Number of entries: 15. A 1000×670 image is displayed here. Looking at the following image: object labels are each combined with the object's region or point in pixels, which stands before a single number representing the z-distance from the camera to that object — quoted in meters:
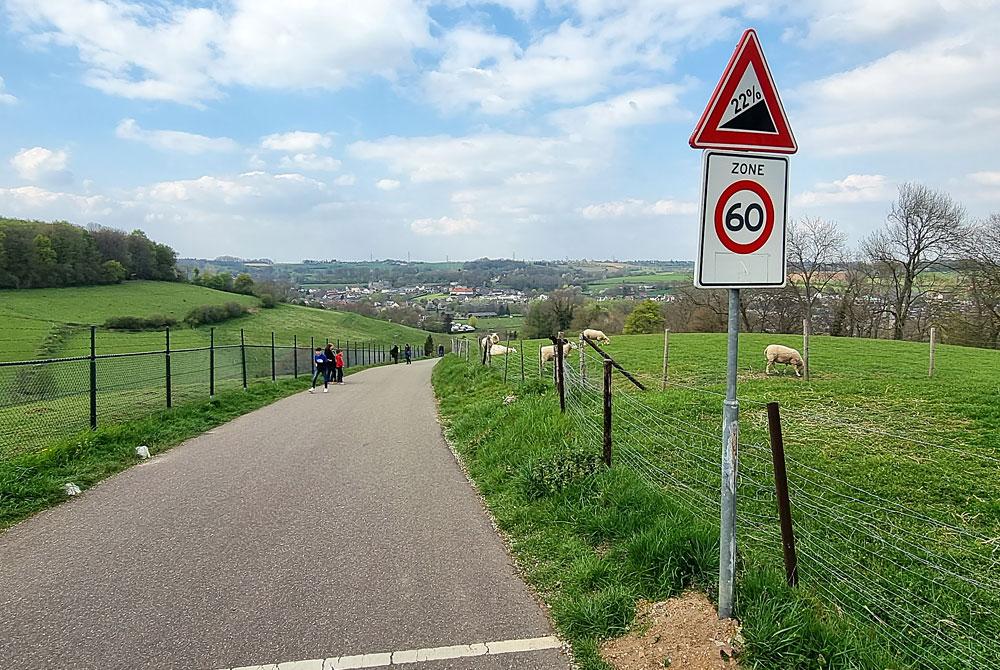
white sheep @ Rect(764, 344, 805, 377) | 16.44
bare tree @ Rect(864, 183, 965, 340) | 41.81
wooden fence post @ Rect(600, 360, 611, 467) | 6.15
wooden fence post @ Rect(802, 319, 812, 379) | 14.95
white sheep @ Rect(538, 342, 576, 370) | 18.58
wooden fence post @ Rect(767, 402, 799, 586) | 3.56
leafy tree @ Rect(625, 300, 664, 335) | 54.34
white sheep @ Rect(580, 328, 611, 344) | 28.49
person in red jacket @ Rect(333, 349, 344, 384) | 23.09
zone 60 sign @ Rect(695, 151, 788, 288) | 3.10
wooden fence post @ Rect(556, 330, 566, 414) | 8.64
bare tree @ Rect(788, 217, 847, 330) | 47.44
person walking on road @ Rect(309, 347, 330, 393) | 20.12
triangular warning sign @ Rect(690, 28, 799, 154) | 3.12
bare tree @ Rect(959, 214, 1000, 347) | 35.19
